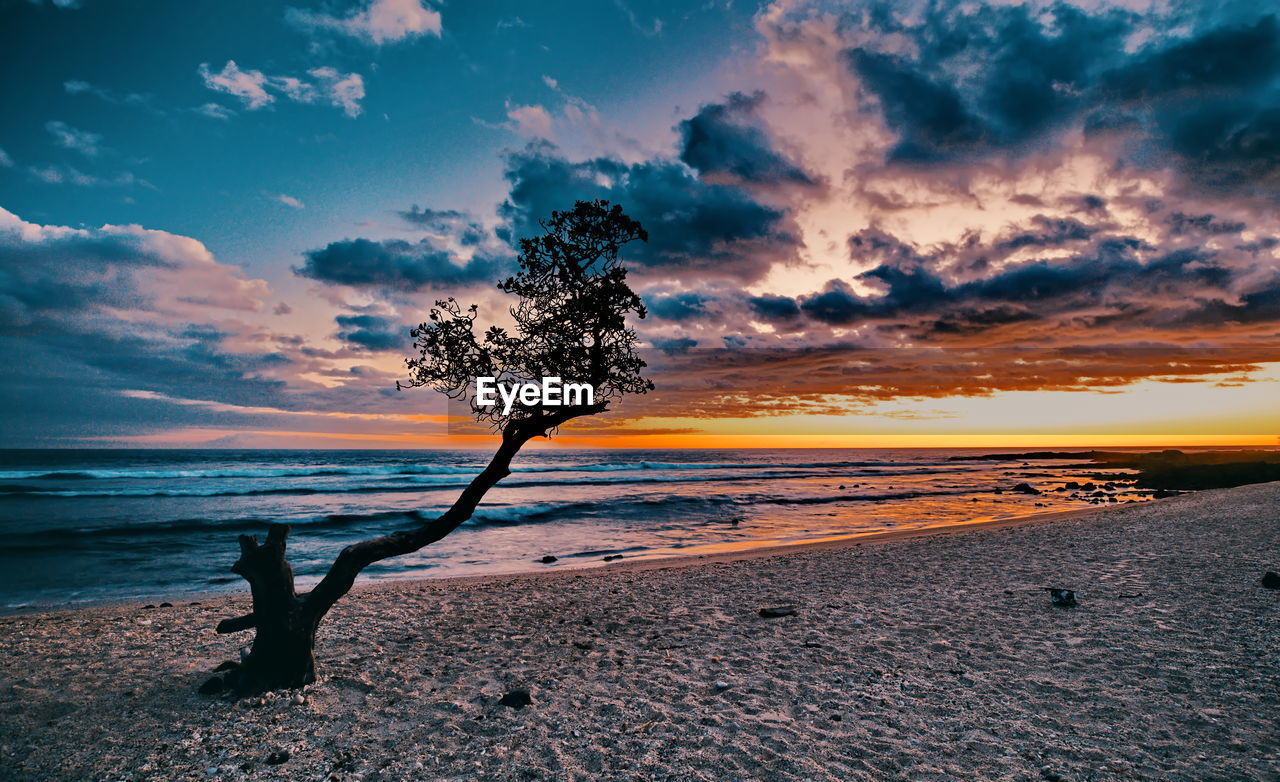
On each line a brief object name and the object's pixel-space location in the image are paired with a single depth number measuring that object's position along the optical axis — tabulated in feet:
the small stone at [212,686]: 23.32
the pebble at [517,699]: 23.06
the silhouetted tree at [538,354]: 25.14
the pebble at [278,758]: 18.52
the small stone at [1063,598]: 34.88
